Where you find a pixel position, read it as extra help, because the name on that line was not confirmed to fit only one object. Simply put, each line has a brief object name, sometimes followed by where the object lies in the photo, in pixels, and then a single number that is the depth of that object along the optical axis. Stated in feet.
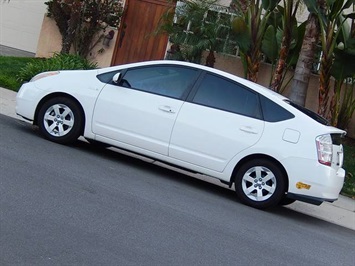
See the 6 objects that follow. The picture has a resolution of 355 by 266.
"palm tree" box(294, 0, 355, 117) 41.91
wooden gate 57.36
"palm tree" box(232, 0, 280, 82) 45.85
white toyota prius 28.55
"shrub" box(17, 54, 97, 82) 47.65
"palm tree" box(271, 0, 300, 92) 44.86
